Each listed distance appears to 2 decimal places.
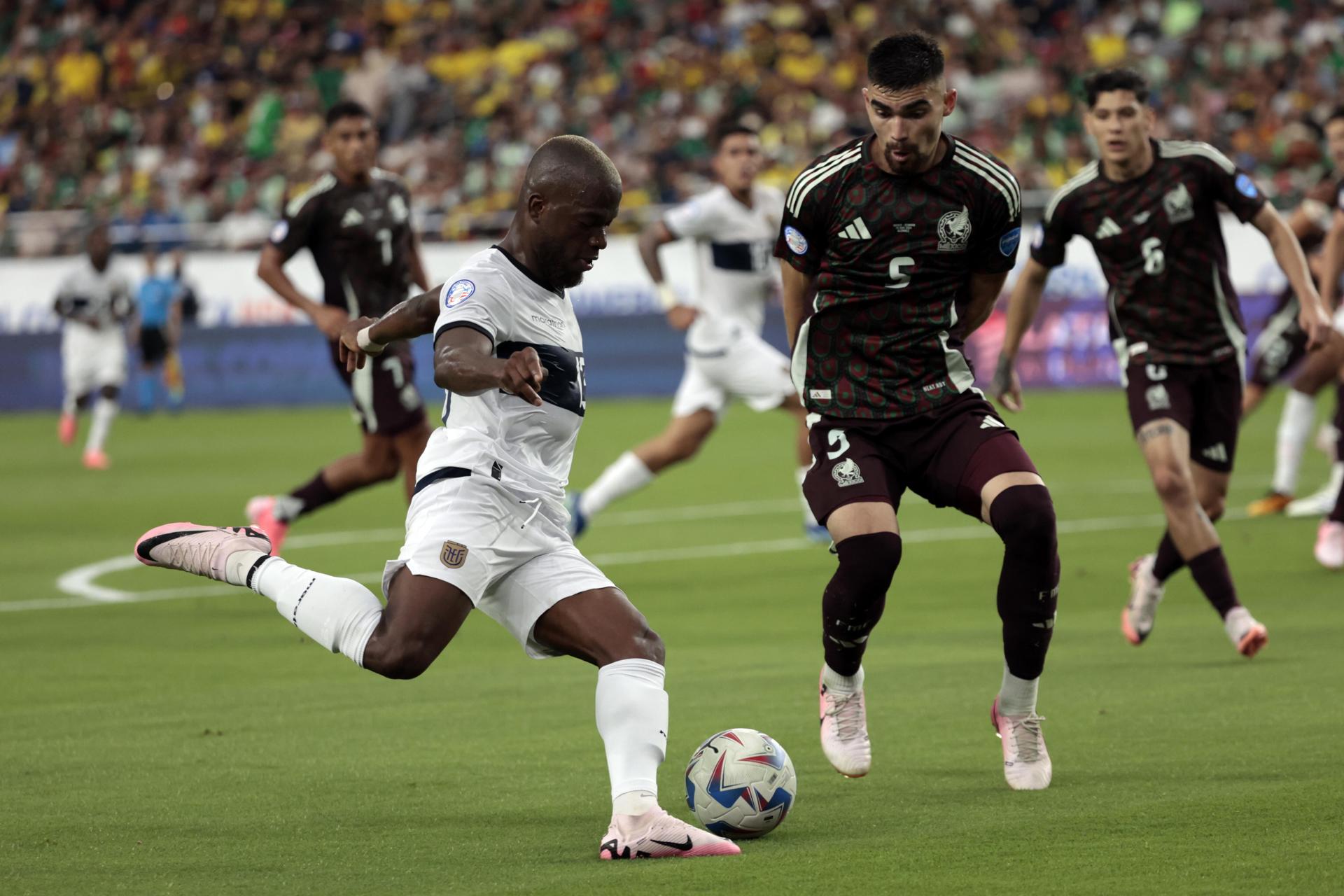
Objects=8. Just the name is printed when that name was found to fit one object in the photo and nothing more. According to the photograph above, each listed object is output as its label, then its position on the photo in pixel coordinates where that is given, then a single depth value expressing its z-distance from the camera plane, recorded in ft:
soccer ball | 35.94
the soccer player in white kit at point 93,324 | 154.40
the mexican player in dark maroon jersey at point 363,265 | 73.46
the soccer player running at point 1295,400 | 84.38
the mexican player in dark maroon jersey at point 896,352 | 40.52
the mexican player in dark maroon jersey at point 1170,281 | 54.70
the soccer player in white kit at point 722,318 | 85.51
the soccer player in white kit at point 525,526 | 34.76
